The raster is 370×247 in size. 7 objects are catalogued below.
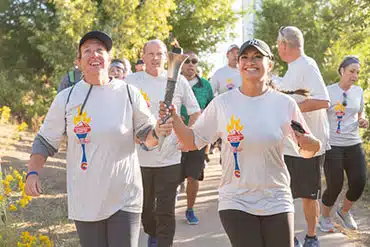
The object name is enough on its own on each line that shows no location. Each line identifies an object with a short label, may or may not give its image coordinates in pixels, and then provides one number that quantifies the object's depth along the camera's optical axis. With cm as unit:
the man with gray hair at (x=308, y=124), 601
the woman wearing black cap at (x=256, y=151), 398
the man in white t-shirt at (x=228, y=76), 965
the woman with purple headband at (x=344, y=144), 745
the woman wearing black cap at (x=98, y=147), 407
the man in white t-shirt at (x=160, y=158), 600
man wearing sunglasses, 788
